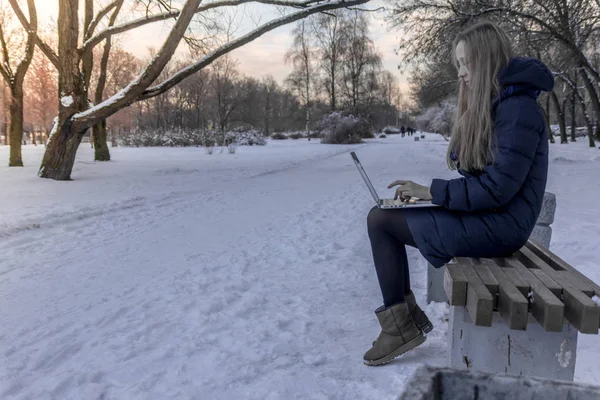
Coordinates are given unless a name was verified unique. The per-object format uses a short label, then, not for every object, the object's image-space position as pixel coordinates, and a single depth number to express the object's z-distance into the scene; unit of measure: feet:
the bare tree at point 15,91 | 48.85
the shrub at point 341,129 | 116.06
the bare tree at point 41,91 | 93.21
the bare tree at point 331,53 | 132.36
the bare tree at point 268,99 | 235.73
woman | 7.19
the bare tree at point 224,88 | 171.83
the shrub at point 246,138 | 120.57
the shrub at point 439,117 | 127.13
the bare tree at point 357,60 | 133.88
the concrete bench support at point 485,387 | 3.00
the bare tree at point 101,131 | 61.35
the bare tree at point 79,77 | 35.27
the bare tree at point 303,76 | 142.20
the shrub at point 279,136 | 161.79
